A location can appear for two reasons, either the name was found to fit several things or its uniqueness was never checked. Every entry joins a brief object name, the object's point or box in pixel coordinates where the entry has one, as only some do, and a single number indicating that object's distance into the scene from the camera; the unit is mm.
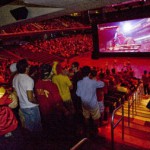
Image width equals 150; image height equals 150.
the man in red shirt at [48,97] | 2536
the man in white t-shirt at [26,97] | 2662
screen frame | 9115
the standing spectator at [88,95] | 3009
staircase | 3172
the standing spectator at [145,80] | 6802
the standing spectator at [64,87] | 3023
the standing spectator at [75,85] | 3335
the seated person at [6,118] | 2173
